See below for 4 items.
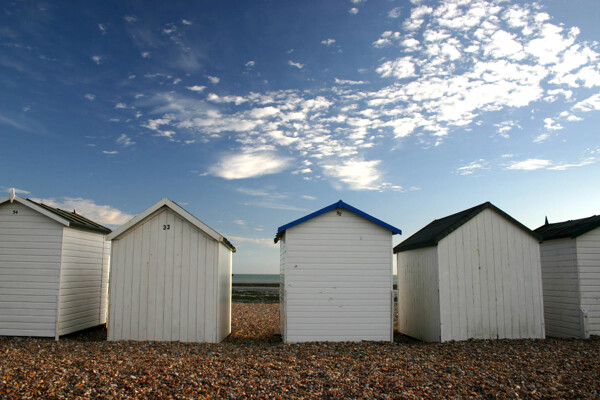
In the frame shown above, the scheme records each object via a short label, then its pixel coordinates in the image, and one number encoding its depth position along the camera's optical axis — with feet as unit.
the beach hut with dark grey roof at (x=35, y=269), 41.34
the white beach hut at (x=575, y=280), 43.65
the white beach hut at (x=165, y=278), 39.75
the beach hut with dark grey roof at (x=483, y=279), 40.83
